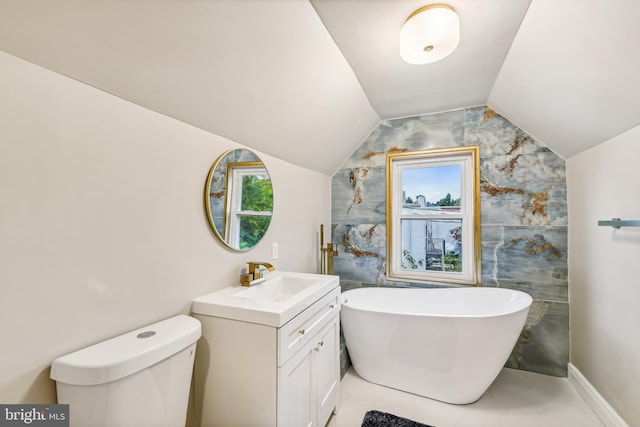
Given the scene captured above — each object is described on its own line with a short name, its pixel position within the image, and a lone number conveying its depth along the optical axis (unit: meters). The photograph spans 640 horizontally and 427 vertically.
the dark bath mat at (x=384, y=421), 1.77
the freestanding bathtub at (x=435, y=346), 1.88
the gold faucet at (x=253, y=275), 1.68
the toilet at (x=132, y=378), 0.85
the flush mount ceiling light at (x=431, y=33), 1.36
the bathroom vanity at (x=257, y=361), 1.20
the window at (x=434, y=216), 2.65
